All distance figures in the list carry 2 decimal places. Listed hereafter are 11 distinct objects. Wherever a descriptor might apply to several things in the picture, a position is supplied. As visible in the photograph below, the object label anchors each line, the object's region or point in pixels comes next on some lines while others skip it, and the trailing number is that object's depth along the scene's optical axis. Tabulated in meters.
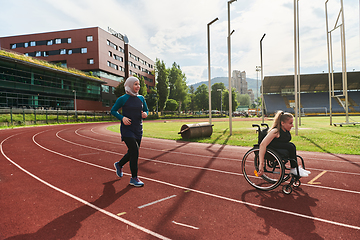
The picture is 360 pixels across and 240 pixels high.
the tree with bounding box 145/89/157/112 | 51.63
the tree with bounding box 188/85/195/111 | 87.59
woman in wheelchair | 4.02
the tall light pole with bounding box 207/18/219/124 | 15.10
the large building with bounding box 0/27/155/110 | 47.97
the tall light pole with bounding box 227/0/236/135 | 13.94
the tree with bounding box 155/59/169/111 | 58.09
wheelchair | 3.95
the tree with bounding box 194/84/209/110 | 82.38
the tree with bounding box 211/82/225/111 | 81.38
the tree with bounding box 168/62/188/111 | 67.12
